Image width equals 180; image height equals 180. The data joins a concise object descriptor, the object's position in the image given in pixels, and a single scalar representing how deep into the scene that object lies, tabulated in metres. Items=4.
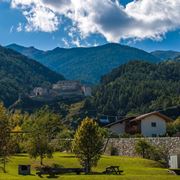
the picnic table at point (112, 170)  46.09
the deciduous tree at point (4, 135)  42.00
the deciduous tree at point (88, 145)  48.75
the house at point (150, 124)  101.29
